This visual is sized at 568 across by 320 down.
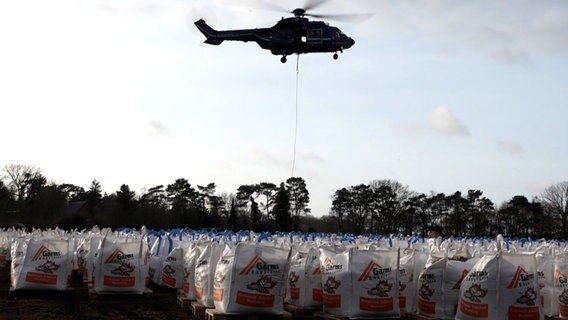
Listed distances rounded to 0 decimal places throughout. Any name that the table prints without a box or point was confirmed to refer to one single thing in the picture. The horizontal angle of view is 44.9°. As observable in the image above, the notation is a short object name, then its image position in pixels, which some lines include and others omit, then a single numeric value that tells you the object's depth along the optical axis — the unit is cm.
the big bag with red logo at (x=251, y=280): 888
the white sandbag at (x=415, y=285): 995
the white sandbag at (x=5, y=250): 2201
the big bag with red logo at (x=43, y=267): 1186
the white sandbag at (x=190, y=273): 1118
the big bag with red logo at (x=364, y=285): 904
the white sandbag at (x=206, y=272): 985
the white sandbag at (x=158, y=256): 1477
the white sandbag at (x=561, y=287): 1014
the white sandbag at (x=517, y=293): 855
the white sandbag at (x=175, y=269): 1365
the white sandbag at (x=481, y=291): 861
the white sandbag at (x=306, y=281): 1016
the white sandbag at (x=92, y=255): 1319
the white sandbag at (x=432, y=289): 956
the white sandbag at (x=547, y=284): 1020
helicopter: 1786
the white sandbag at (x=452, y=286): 946
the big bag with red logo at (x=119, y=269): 1214
